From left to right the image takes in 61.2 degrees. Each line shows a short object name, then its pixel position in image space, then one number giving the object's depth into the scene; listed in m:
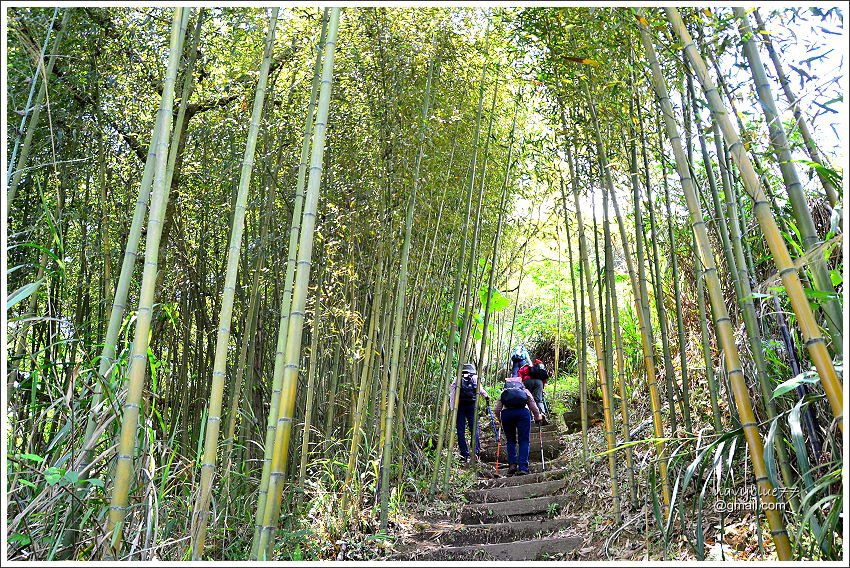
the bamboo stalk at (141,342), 1.82
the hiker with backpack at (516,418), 5.52
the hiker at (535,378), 6.72
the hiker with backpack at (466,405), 6.10
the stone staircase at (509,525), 3.74
